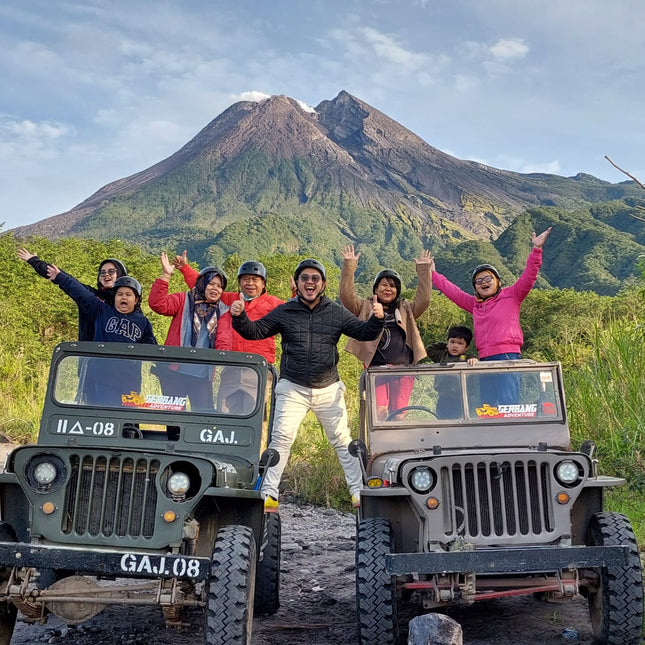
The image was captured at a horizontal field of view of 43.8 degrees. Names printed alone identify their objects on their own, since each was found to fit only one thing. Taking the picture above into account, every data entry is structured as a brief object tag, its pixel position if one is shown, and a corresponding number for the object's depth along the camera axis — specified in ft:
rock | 12.64
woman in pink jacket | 22.18
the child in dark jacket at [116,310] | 20.99
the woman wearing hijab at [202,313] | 21.88
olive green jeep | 12.94
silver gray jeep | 13.98
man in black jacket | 20.75
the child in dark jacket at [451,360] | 18.92
